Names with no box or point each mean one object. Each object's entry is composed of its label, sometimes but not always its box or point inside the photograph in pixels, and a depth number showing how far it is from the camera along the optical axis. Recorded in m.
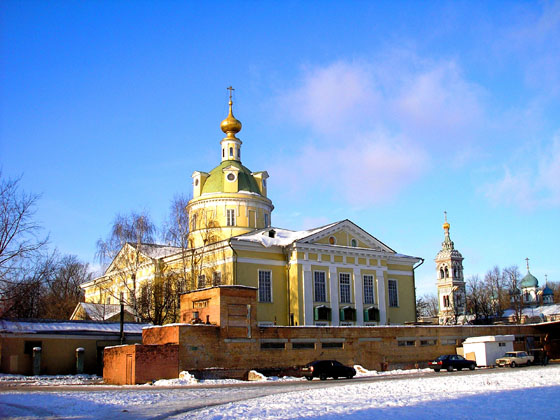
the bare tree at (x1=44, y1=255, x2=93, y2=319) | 61.28
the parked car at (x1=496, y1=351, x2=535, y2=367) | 35.88
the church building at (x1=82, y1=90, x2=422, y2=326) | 44.50
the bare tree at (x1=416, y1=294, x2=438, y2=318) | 120.85
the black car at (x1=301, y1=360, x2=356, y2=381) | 30.20
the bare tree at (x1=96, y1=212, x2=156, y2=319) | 45.61
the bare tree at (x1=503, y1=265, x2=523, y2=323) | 79.46
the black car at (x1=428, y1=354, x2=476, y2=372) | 33.59
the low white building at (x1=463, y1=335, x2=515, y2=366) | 38.31
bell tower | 95.38
